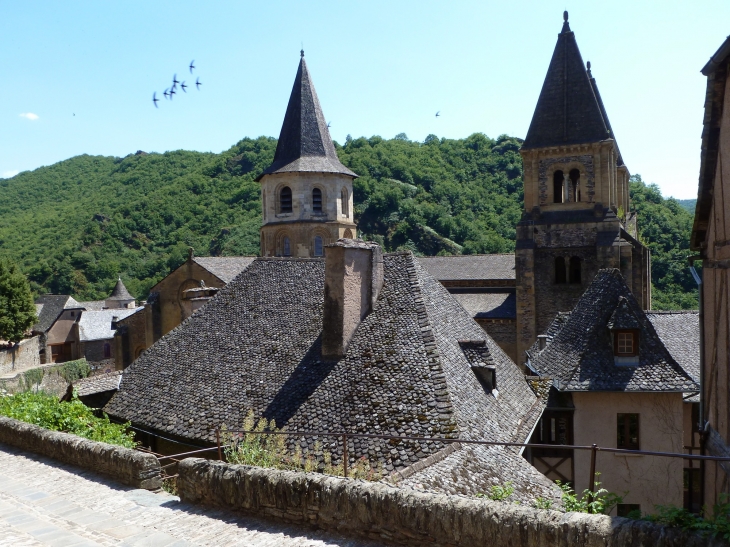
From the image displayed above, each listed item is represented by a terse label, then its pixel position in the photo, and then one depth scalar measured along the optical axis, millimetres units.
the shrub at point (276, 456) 8039
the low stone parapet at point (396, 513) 4309
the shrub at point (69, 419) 9469
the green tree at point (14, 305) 44312
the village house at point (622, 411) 14742
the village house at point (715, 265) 8453
